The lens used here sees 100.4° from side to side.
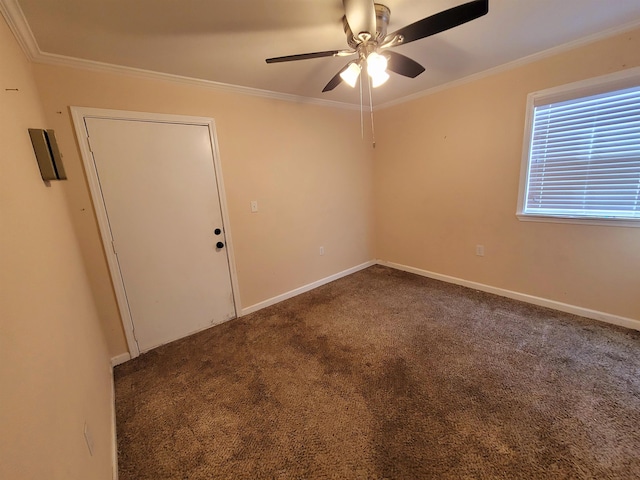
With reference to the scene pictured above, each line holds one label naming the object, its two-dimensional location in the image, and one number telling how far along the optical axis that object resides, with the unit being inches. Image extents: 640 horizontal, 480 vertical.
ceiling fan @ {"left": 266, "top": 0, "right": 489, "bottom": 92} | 49.4
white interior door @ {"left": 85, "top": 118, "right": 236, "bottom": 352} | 84.5
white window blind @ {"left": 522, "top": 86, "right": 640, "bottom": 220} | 83.6
